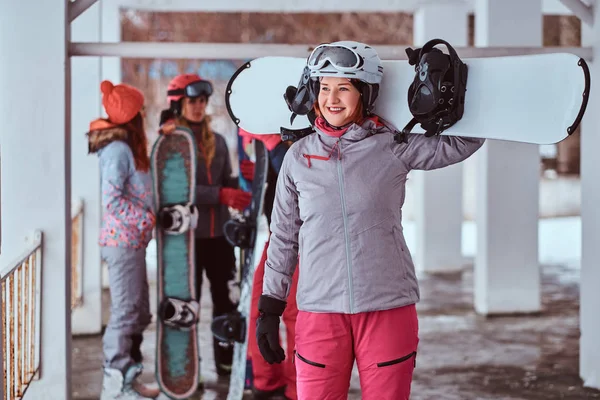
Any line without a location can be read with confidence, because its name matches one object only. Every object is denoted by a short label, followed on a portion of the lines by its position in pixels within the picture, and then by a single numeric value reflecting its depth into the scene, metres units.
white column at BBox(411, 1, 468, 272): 18.72
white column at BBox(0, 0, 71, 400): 7.97
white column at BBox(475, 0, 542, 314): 14.04
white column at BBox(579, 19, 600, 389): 9.50
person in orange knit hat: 8.82
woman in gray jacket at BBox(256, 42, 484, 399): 5.41
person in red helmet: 9.76
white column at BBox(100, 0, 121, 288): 17.05
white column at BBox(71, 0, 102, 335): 13.19
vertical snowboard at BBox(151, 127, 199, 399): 9.04
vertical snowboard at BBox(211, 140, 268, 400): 9.01
